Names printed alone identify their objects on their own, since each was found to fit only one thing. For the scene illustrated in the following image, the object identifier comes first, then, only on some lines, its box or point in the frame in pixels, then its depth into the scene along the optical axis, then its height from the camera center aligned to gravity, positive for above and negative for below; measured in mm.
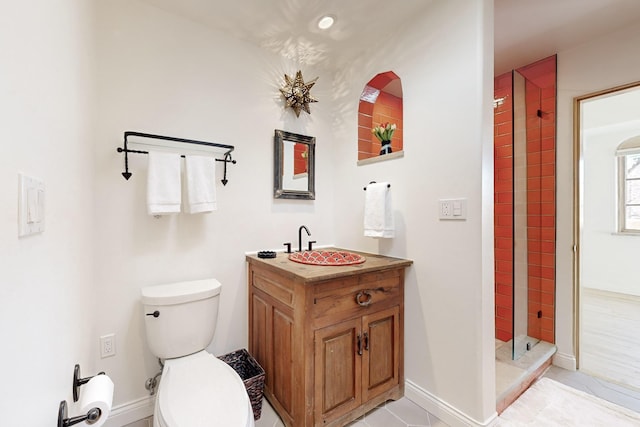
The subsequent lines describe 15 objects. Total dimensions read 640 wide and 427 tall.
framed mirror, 2121 +375
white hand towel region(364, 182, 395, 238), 1830 -5
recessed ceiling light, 1790 +1281
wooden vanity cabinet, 1421 -731
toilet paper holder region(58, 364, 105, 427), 629 -489
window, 3863 +288
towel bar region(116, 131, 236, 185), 1541 +429
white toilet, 1056 -777
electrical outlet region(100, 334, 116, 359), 1526 -748
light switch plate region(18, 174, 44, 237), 550 +20
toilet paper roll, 683 -482
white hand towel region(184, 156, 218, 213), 1652 +178
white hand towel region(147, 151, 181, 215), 1530 +170
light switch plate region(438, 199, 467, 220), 1535 +10
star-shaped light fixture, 2154 +960
